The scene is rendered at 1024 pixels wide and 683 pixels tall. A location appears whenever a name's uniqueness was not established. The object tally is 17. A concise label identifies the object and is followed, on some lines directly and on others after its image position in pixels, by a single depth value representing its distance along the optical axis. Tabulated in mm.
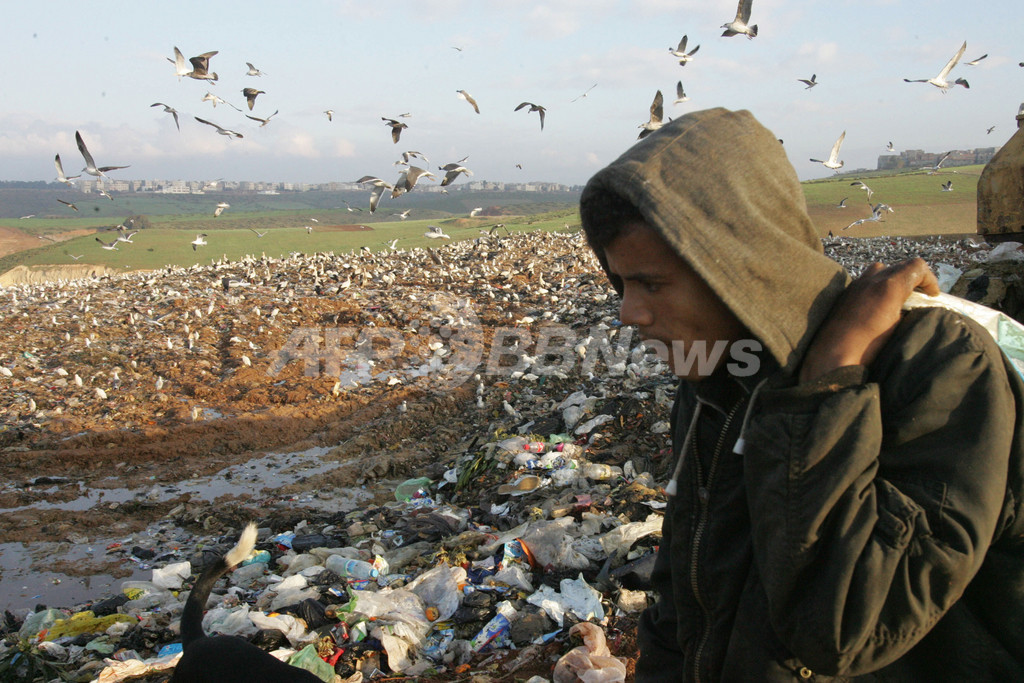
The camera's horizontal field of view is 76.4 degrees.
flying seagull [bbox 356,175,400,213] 8285
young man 843
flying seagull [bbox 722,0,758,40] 6285
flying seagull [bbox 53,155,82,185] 8836
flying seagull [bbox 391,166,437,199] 7414
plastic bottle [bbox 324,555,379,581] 3850
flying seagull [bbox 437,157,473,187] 8203
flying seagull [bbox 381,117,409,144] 8703
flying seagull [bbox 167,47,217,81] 8234
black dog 2121
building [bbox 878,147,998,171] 44500
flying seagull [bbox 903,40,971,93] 7133
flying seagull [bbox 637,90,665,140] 5652
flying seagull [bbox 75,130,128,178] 8617
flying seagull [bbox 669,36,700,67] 7641
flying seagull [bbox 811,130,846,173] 7098
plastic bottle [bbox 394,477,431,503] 5441
